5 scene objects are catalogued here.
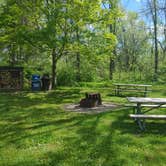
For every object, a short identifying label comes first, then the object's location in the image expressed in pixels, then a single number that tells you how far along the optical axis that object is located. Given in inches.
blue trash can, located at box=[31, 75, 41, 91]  346.6
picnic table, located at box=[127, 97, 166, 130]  160.0
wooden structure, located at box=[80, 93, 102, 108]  235.0
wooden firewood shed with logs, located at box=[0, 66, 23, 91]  341.5
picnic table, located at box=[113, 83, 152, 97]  320.0
